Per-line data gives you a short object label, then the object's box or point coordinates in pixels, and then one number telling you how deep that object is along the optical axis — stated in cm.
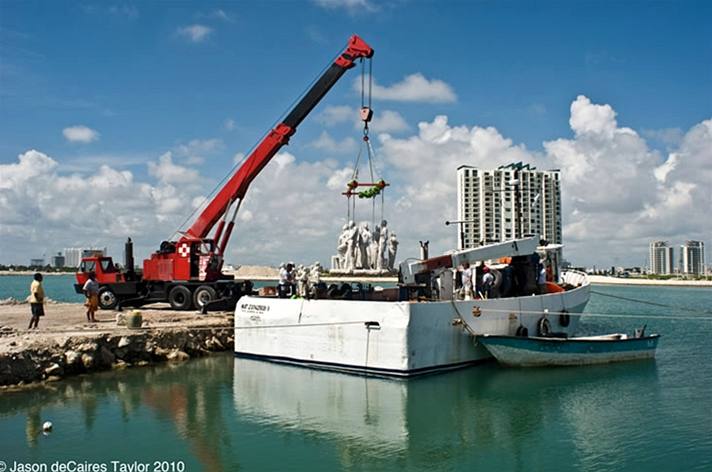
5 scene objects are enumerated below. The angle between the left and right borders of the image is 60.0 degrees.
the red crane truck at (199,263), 2578
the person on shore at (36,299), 1899
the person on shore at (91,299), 2161
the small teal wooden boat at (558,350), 1820
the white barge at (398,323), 1658
